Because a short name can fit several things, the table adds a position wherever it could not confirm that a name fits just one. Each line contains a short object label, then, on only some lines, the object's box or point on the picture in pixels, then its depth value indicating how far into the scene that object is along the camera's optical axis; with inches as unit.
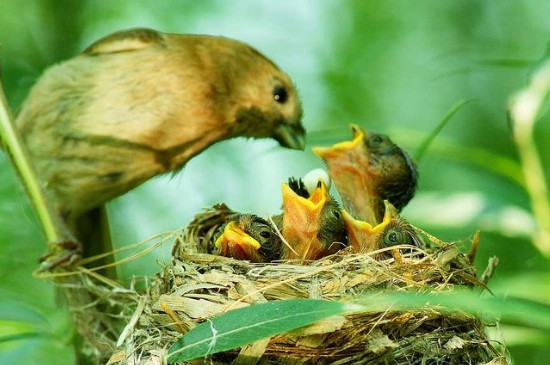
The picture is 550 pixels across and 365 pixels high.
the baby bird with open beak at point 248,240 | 197.9
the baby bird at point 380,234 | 202.2
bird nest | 160.9
